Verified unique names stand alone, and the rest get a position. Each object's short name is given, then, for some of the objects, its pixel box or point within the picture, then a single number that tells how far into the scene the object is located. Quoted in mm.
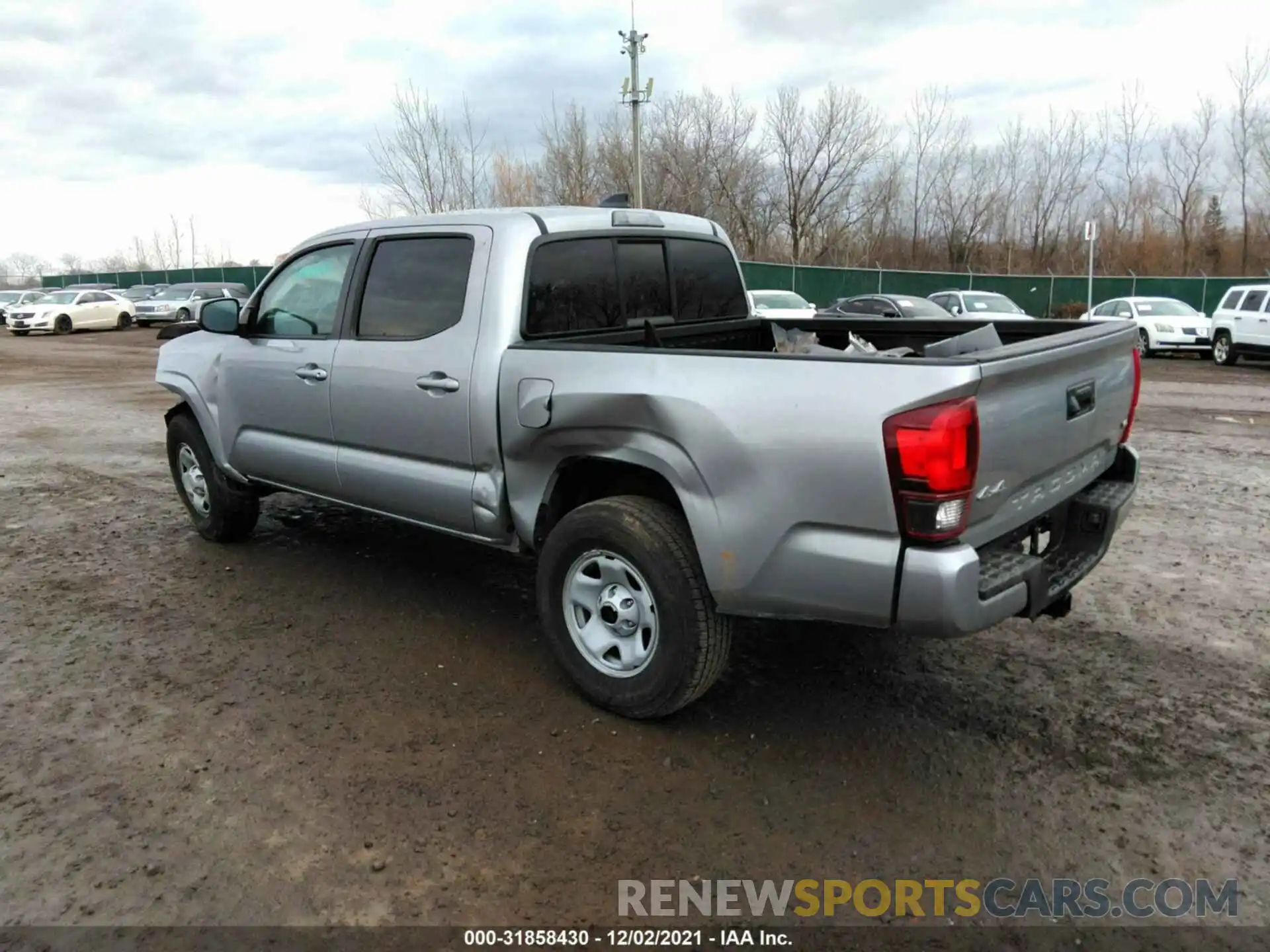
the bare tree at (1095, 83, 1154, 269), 45375
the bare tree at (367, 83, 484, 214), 36938
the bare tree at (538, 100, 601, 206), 42312
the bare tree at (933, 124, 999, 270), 46656
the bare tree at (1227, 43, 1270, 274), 41312
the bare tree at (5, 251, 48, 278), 79956
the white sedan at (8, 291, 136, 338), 33281
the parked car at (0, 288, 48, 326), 38781
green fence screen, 32125
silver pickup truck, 2895
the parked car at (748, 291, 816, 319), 21688
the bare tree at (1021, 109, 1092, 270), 46031
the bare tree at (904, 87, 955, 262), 47031
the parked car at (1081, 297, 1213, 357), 21047
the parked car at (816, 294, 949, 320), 18234
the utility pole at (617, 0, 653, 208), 28469
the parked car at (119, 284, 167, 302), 42562
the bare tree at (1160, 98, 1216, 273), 44031
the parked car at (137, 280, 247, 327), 34156
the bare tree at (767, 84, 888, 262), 45031
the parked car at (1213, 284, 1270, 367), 18000
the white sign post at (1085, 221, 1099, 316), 23438
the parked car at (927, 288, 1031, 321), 20203
